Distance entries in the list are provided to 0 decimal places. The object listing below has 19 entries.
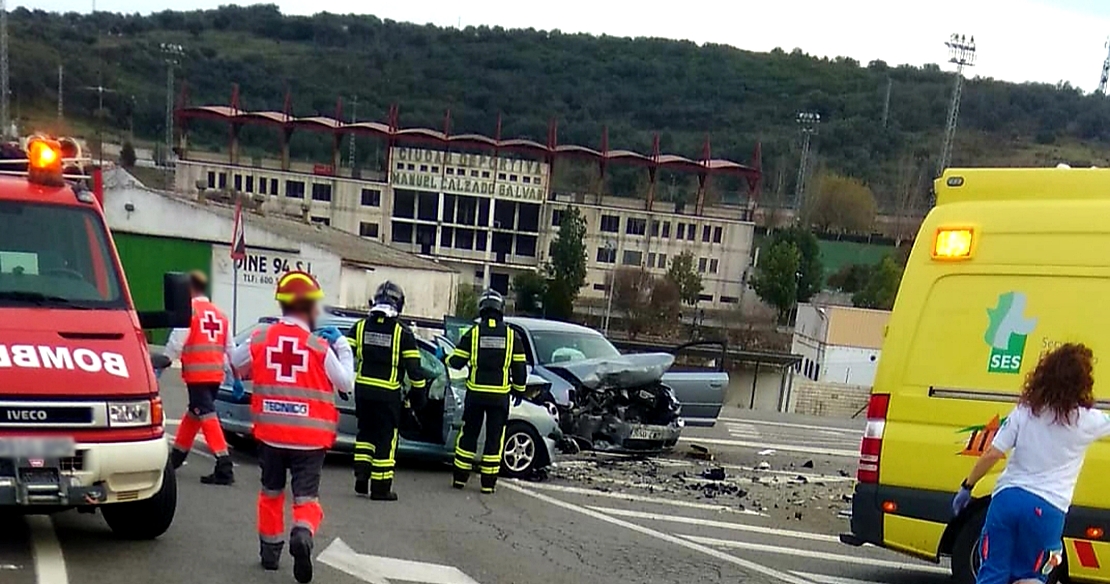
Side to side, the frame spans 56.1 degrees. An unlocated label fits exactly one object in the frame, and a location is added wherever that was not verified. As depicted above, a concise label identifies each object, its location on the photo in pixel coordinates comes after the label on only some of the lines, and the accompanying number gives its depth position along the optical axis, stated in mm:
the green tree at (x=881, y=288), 61531
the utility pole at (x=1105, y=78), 78312
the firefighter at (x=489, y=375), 9430
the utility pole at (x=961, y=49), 54531
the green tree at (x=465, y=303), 50203
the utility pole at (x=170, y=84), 80025
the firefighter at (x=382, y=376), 8711
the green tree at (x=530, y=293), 63875
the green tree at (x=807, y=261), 68000
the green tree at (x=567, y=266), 62562
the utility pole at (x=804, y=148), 88000
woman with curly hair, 5281
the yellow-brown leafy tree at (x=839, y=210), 86875
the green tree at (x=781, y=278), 64562
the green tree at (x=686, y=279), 64875
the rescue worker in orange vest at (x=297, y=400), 5832
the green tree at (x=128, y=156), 67506
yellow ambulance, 6211
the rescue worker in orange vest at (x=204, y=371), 8398
